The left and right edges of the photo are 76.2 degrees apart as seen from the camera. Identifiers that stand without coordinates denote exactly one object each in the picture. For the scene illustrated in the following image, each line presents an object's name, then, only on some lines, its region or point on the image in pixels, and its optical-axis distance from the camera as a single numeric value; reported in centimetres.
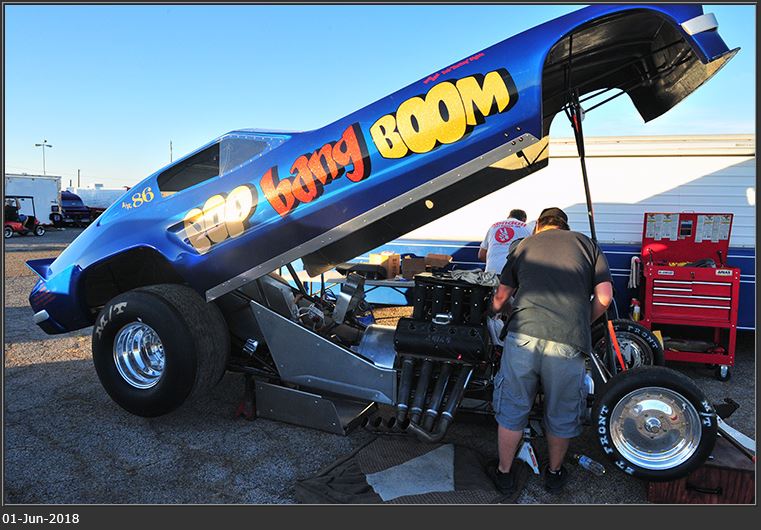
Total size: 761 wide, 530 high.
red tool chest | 533
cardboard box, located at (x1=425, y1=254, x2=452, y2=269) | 689
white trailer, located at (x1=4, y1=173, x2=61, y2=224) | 2447
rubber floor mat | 290
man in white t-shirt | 534
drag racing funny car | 299
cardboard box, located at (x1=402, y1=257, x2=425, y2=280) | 698
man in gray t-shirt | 290
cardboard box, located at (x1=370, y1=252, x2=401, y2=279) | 699
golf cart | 2180
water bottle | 308
